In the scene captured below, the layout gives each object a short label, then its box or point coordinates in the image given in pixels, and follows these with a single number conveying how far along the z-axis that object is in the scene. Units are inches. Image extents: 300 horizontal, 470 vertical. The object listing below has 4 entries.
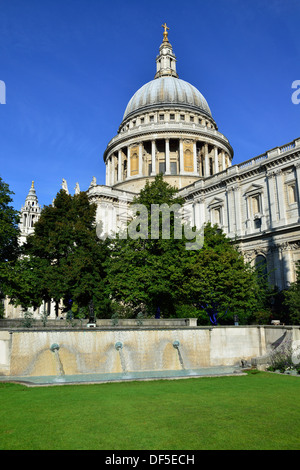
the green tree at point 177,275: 1141.7
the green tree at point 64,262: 1291.8
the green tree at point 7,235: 1172.5
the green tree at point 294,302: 1125.7
